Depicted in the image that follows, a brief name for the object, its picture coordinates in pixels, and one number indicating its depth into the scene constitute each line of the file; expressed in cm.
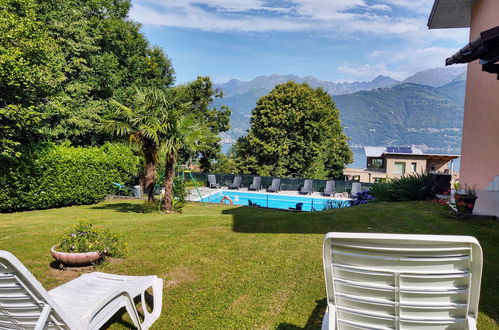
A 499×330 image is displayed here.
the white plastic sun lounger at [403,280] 162
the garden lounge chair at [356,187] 2430
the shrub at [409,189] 938
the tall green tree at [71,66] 1018
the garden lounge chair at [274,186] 2564
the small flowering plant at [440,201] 763
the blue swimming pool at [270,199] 2297
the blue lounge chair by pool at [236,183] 2630
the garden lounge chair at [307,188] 2506
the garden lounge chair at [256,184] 2605
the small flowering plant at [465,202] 652
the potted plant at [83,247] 425
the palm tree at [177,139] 989
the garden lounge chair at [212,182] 2649
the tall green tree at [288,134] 3105
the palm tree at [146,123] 985
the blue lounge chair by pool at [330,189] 2430
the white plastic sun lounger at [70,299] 195
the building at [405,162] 3822
